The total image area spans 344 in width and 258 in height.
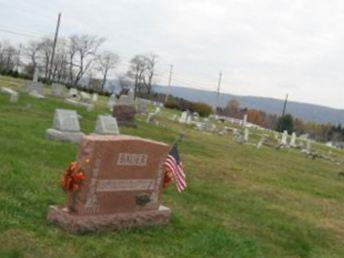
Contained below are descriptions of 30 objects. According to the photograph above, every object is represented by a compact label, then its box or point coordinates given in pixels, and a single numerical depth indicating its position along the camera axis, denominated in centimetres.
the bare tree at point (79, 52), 8850
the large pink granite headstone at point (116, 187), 689
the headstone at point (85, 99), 2936
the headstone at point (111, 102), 3182
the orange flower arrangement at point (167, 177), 815
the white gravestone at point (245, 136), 3177
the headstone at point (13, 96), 2275
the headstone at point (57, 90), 3168
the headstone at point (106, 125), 1653
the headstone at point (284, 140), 3760
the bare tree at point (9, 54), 9091
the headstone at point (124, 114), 2286
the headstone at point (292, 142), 3907
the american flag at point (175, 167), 820
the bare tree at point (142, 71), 9412
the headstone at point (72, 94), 3420
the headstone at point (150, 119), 2851
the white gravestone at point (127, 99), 2857
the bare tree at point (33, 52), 8991
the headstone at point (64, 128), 1471
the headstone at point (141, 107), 3229
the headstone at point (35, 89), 2814
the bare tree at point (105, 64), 9425
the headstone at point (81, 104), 2697
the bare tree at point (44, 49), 8831
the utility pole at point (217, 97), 8630
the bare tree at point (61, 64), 8314
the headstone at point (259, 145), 2944
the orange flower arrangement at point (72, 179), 680
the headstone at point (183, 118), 3603
